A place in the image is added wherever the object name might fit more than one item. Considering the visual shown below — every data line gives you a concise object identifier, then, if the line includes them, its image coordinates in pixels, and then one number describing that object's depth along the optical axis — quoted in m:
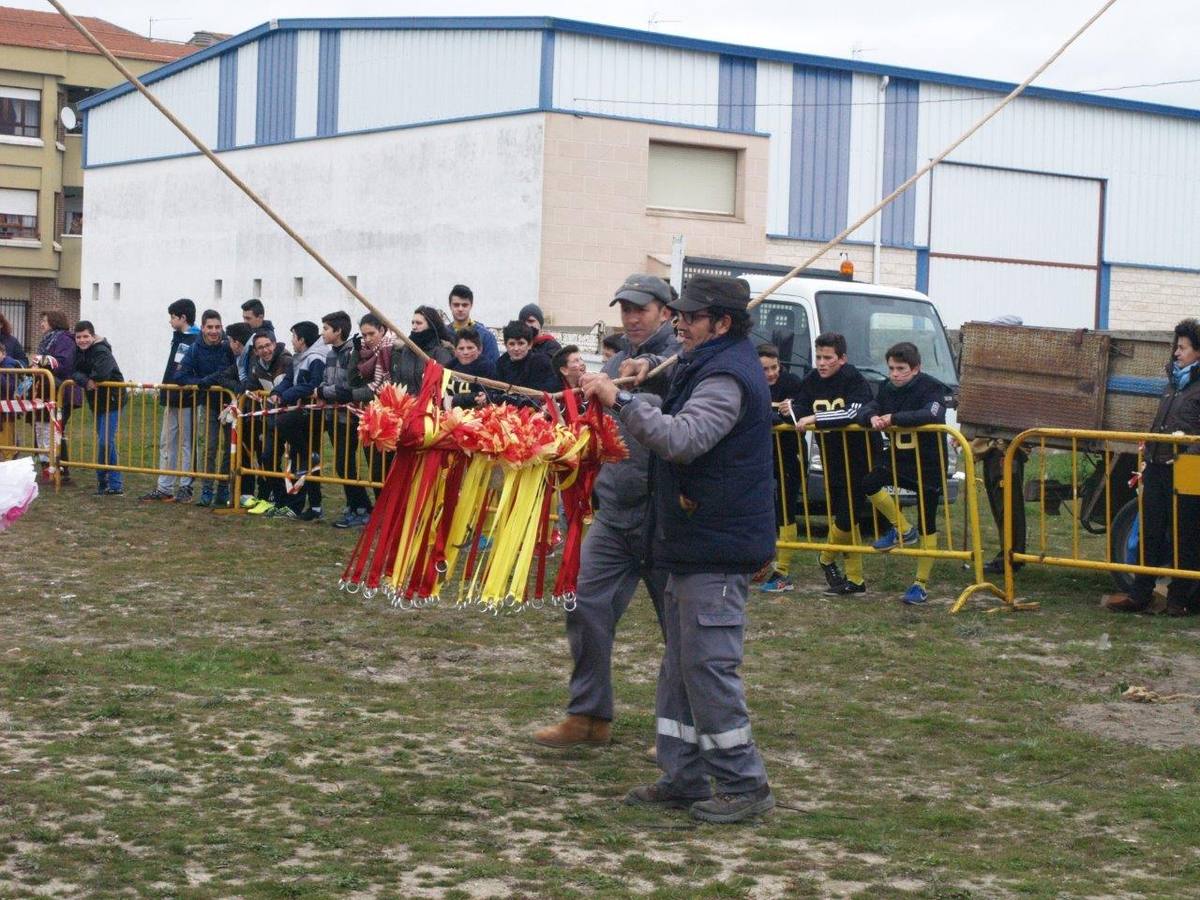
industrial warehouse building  26.03
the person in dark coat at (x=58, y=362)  16.64
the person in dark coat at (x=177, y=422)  15.45
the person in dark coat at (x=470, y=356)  12.51
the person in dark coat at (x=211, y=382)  15.14
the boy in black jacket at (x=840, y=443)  10.97
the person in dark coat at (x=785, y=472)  11.23
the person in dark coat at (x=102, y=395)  16.12
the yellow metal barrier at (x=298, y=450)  13.85
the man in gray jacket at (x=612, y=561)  6.58
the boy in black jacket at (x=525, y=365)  12.27
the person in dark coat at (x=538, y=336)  13.04
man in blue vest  5.75
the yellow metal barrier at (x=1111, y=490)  9.84
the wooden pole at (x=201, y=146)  5.47
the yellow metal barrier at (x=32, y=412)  16.45
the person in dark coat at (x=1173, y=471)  9.90
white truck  13.70
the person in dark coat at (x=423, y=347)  12.73
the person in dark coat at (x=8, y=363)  17.25
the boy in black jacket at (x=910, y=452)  10.68
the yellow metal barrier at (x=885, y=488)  10.65
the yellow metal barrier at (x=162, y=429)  15.16
